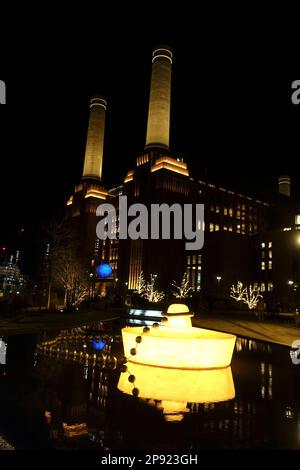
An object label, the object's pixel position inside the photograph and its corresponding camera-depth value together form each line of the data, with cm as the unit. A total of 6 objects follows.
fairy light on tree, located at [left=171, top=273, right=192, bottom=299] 6994
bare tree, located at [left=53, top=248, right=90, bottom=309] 4438
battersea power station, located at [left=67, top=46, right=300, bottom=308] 7538
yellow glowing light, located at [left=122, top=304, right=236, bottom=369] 1048
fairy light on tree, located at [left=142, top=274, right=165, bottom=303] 6281
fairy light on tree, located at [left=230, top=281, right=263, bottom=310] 5044
